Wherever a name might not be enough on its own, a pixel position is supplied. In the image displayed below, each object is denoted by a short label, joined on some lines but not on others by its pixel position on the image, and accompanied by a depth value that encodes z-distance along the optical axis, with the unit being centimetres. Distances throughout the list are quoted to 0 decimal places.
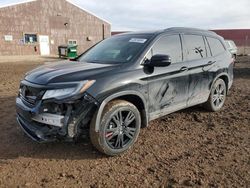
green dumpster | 1660
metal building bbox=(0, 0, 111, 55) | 2051
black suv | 251
